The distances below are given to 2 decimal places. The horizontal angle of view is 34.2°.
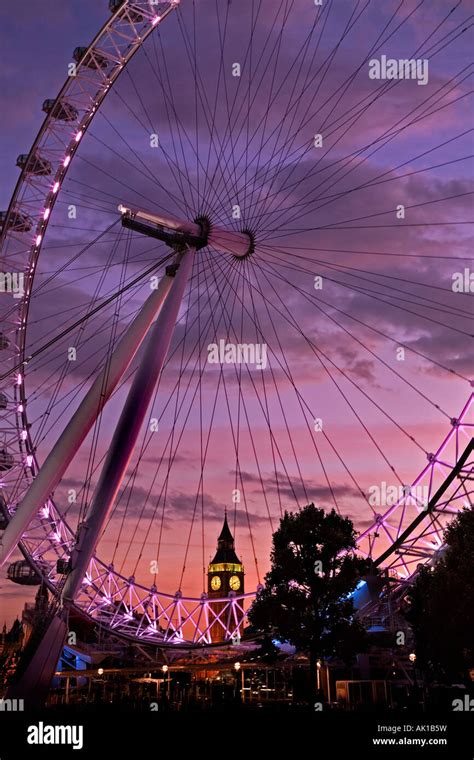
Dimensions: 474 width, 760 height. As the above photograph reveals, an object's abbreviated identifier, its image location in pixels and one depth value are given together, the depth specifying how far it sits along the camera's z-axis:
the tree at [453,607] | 40.69
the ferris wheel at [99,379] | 39.66
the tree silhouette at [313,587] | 44.78
